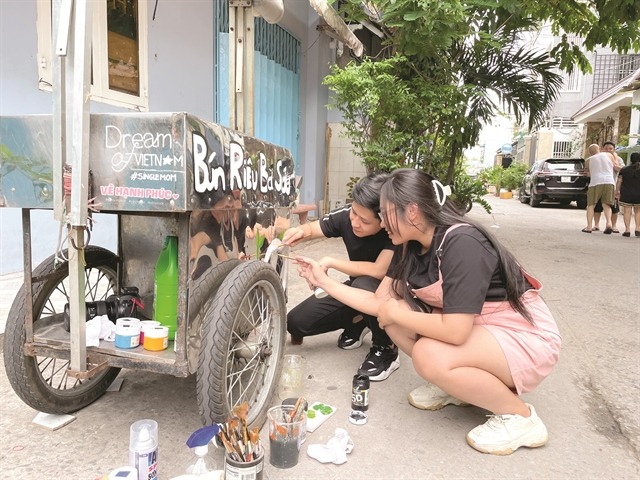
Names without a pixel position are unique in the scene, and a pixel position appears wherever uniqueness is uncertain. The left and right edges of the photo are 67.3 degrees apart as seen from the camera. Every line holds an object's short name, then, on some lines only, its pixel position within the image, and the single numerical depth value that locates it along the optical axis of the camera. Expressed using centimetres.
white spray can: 155
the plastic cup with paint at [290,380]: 236
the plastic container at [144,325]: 190
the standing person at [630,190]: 812
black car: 1433
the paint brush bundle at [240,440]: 154
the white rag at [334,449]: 186
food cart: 160
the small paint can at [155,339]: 186
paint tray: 210
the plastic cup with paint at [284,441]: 181
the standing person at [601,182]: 835
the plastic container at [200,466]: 156
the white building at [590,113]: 1920
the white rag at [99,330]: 185
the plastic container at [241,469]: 151
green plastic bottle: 201
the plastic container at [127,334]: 186
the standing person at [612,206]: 891
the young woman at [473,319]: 186
